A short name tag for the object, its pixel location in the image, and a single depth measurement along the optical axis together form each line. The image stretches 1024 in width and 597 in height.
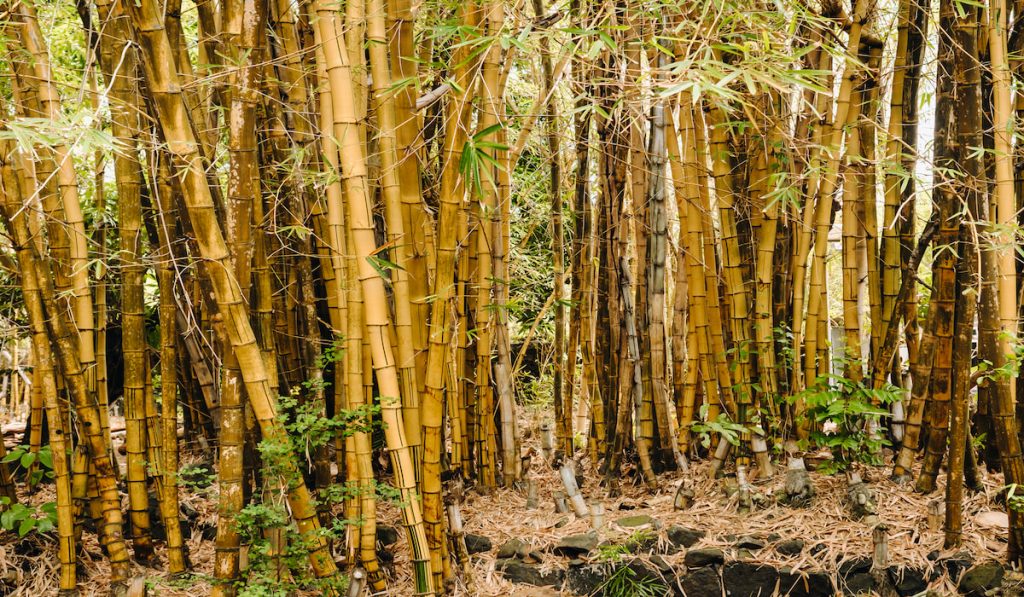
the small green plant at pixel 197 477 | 3.11
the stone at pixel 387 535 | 2.69
